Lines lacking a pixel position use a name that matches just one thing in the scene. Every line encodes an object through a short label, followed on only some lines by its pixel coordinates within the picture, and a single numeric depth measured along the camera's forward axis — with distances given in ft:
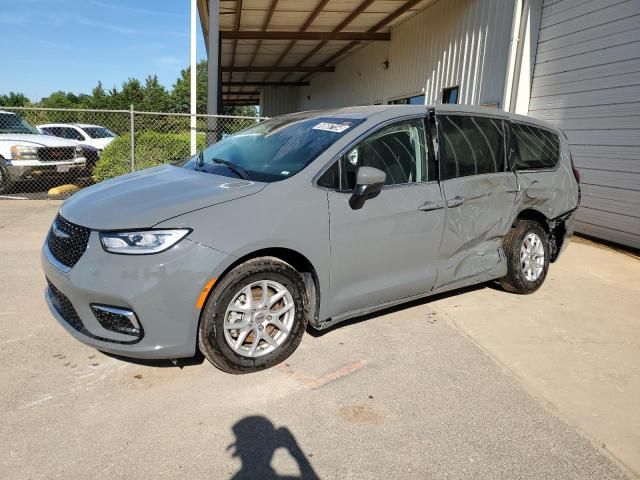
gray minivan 8.97
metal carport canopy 40.34
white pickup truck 31.71
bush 34.88
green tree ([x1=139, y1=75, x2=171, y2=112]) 203.78
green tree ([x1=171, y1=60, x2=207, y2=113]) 225.60
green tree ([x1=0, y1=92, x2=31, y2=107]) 197.36
